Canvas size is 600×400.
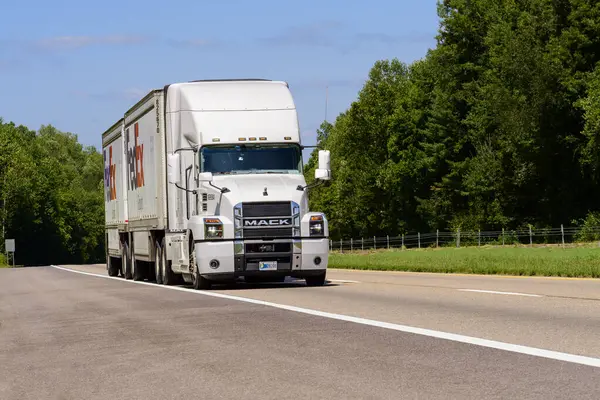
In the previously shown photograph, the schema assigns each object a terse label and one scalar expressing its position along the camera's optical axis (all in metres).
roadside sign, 102.43
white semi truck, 22.69
